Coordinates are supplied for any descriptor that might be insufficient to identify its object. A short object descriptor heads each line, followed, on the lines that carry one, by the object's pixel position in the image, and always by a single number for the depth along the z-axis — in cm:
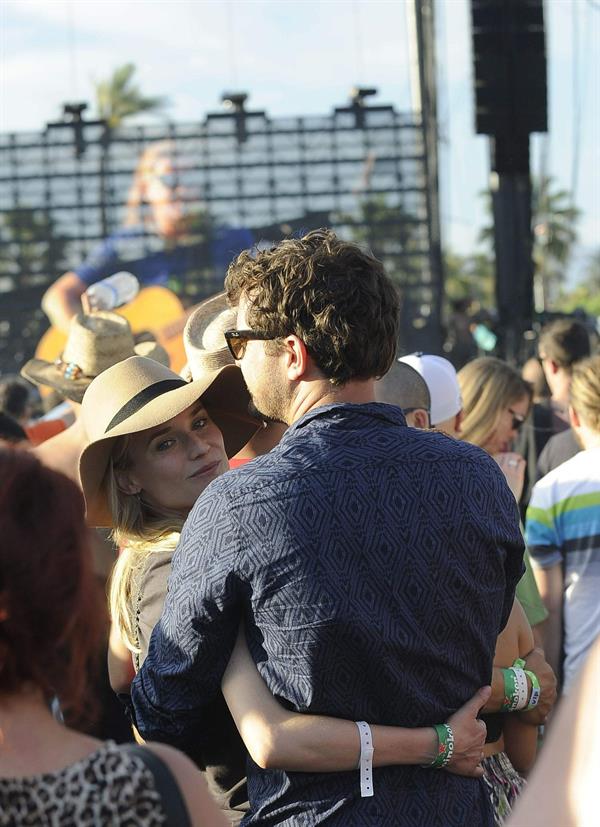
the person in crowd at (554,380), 1041
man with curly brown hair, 360
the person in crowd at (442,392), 727
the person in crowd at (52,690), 272
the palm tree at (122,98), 7362
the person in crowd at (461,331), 2745
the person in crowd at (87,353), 894
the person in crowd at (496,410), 801
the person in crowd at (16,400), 1359
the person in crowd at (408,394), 682
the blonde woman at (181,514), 364
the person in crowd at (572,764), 191
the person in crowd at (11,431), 881
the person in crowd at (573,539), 690
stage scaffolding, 3662
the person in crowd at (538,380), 1293
